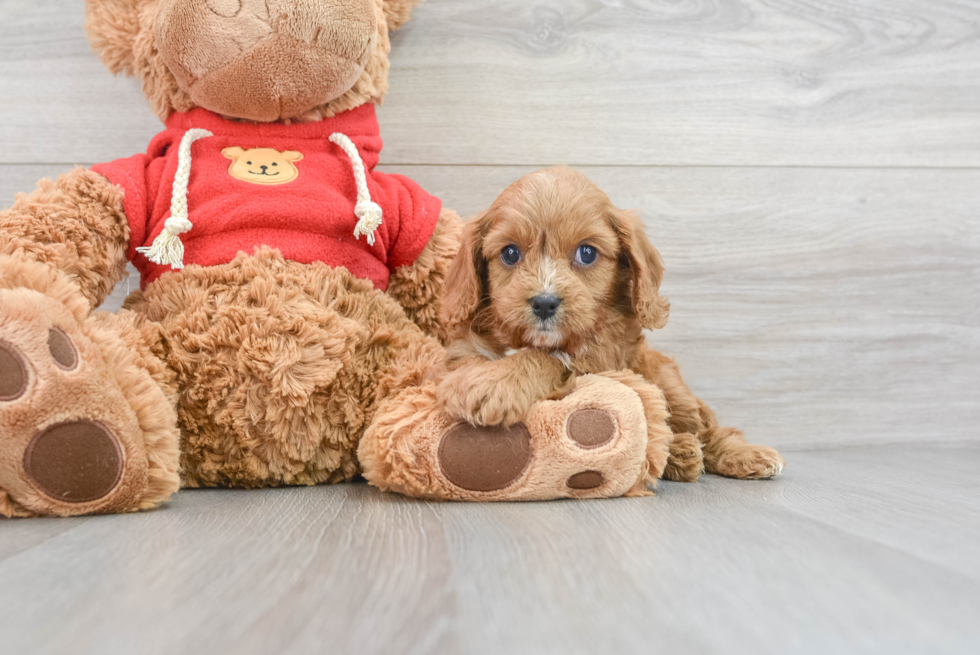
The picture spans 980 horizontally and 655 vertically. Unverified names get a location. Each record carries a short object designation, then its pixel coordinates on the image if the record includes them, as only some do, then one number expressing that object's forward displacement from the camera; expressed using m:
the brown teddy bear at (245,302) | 0.60
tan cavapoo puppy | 0.63
